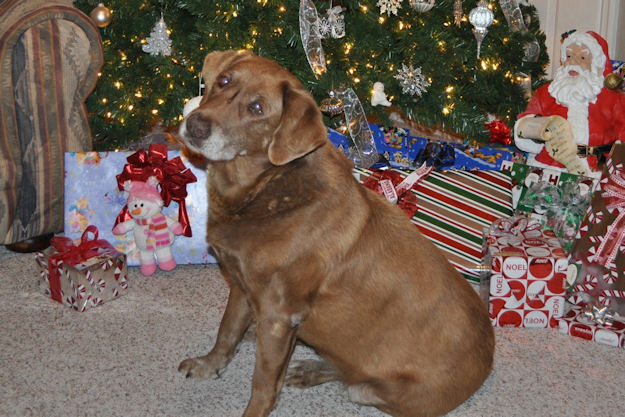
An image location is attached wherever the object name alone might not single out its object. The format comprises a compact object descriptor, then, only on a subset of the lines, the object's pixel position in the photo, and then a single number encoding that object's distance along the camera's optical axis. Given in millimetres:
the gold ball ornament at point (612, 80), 2852
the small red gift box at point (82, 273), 2352
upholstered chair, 2576
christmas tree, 2760
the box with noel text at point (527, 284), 2279
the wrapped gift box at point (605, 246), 2314
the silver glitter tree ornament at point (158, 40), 2857
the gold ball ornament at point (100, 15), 2809
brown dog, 1661
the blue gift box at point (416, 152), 3137
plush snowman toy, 2561
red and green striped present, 2662
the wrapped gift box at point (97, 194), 2667
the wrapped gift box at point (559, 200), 2529
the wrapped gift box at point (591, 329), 2223
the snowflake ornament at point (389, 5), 2766
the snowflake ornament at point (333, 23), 2705
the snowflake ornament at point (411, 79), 2879
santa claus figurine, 2811
